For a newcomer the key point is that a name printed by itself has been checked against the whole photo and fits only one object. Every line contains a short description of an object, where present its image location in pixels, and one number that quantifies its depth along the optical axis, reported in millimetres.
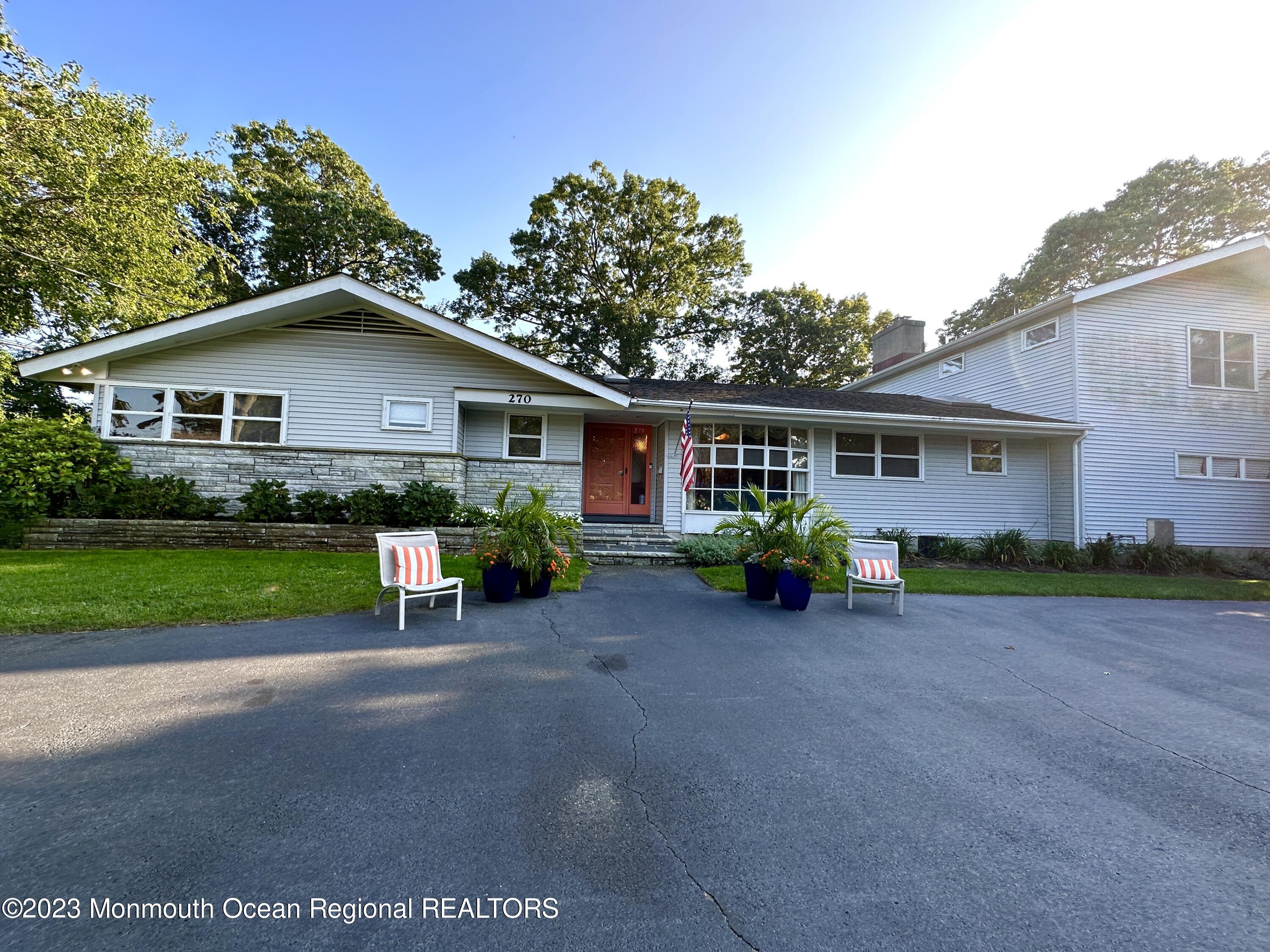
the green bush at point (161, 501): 9461
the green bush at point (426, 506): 10078
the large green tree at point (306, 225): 21312
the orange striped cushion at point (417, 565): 5730
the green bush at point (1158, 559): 11789
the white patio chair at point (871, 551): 7070
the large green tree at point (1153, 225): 21422
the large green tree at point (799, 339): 27141
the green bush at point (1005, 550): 11945
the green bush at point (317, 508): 9898
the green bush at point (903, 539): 11992
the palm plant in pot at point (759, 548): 7105
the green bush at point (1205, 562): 11734
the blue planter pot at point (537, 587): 6770
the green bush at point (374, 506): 9938
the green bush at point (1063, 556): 11625
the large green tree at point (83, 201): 9836
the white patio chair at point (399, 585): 5547
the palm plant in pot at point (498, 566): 6512
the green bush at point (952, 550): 12000
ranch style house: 10508
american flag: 10188
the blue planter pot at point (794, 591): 6664
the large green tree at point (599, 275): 23734
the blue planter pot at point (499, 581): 6508
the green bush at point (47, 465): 8812
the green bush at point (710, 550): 9898
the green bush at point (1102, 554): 11859
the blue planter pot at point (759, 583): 7133
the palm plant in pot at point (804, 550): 6691
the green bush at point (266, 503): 9742
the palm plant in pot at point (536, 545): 6547
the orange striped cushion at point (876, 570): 6918
